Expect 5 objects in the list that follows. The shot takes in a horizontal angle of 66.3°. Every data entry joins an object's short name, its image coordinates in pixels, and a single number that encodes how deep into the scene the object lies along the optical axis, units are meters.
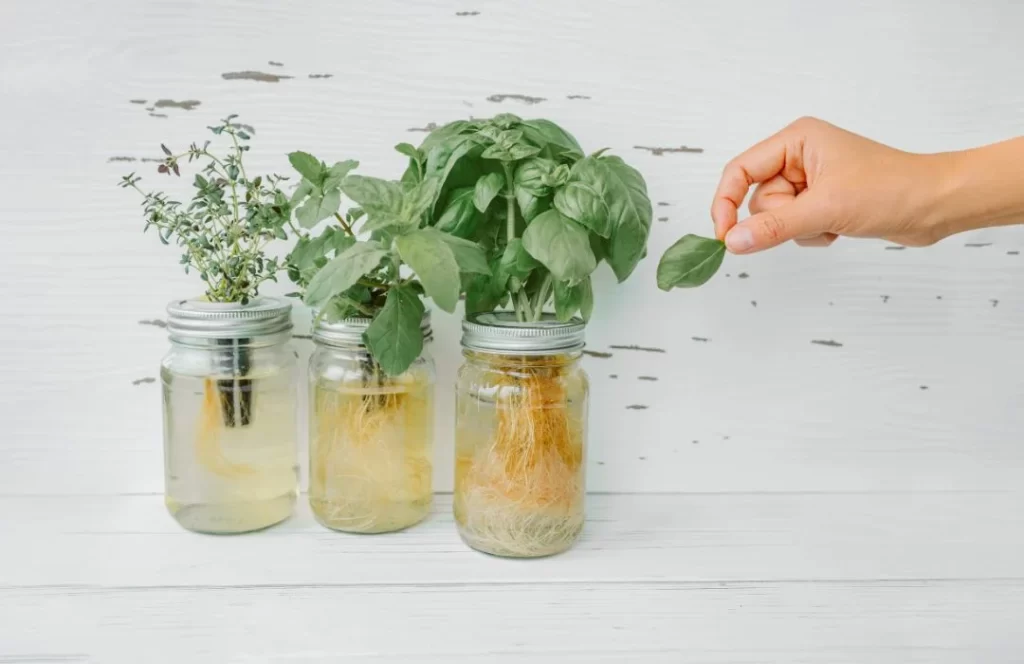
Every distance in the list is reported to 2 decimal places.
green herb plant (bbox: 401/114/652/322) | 0.75
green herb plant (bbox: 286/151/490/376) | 0.70
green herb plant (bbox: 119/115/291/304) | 0.86
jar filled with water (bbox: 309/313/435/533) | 0.87
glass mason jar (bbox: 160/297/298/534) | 0.86
